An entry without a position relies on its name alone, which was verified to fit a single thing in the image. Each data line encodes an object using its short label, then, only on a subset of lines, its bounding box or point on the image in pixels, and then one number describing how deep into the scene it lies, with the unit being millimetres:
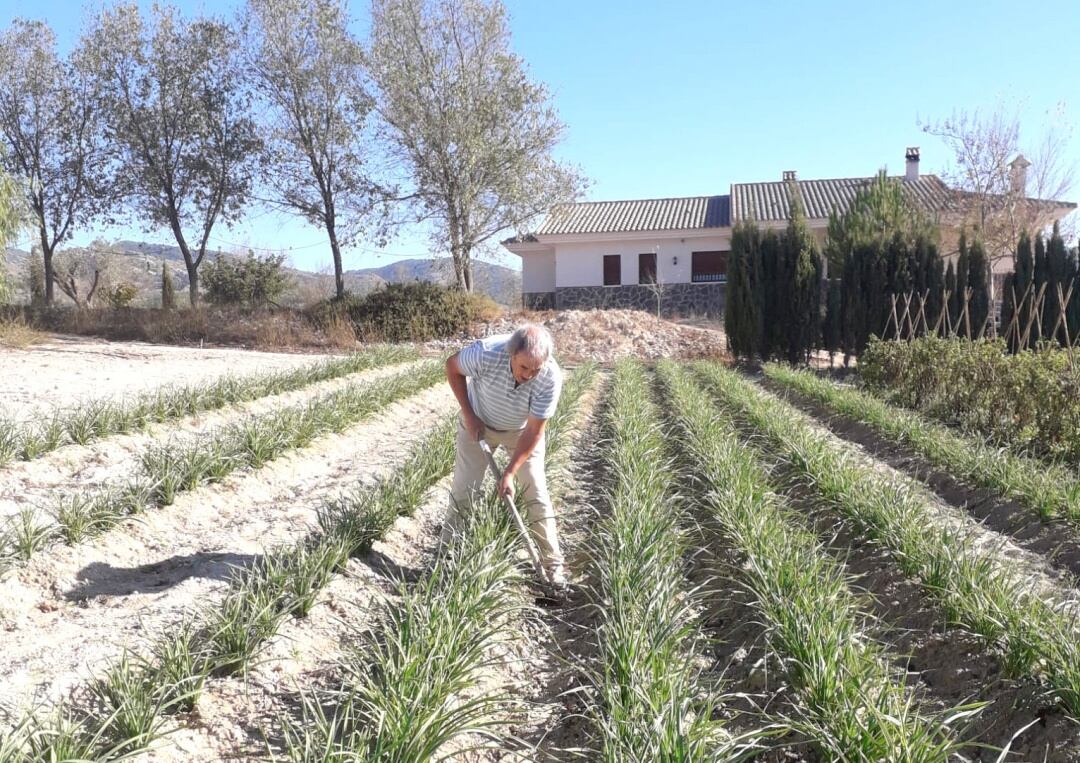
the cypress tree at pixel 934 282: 15820
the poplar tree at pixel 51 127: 24297
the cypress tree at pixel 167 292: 24039
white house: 27641
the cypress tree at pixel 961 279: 15594
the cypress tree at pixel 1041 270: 15391
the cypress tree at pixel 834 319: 16562
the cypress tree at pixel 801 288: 16625
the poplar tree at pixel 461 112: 21344
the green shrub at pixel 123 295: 26864
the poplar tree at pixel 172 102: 23375
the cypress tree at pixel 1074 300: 15344
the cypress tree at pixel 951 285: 15875
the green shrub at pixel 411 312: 20312
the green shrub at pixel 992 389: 7355
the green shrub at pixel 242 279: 28531
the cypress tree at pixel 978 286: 15773
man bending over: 4070
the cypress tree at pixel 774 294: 16781
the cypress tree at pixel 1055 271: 15266
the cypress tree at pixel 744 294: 16891
